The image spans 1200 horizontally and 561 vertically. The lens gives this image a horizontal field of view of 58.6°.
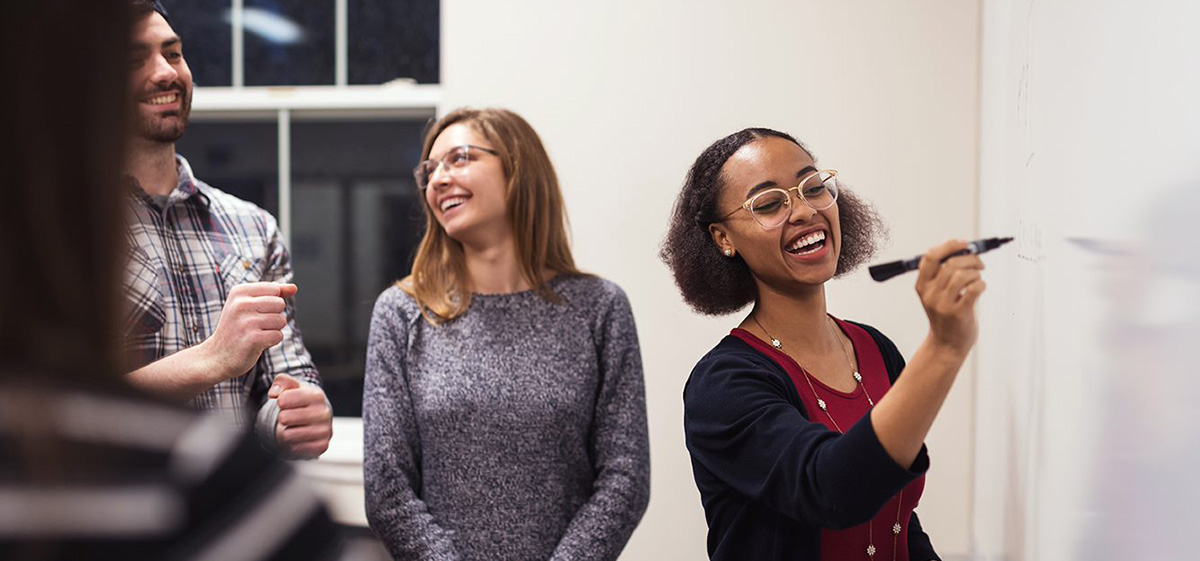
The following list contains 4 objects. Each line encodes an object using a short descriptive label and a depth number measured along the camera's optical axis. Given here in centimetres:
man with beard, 181
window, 306
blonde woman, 188
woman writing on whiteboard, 110
